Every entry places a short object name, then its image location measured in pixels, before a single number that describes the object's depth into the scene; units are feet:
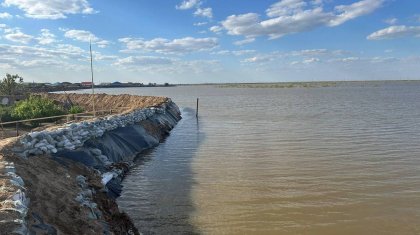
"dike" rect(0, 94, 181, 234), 20.67
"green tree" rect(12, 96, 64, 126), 85.07
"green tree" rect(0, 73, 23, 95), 159.53
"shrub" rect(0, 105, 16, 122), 86.99
